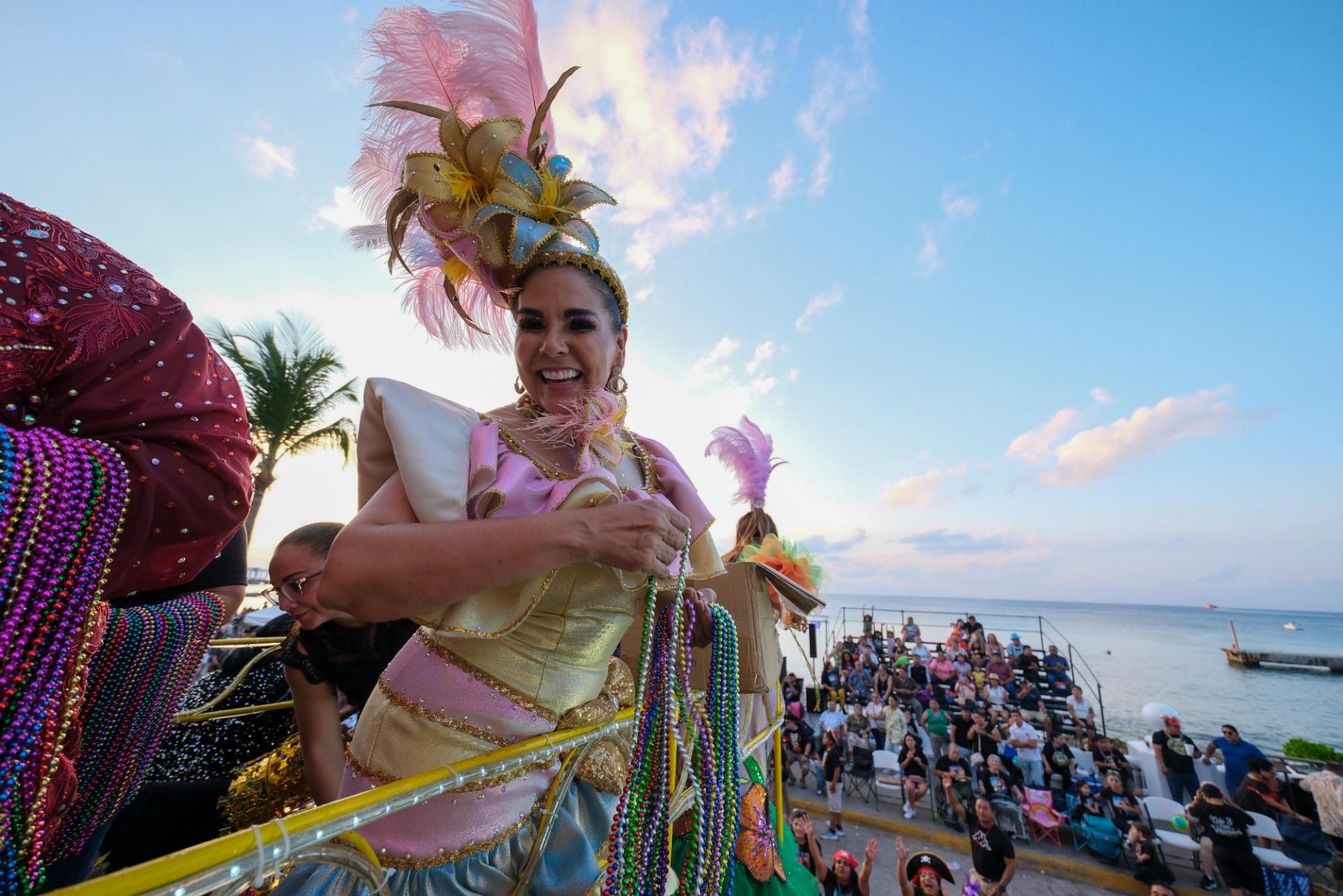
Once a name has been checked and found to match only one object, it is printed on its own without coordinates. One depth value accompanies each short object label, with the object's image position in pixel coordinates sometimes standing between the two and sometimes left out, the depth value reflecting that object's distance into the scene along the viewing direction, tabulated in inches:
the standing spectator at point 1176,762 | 370.9
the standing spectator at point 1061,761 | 371.6
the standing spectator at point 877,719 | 457.1
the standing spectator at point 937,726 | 459.2
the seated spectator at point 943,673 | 579.2
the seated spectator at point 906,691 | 551.2
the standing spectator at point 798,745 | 422.3
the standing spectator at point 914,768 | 370.6
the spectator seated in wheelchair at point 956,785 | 346.6
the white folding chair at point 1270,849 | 279.1
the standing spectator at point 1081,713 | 453.8
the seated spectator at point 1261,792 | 313.9
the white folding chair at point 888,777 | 396.8
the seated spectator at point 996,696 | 510.9
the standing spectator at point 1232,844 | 269.9
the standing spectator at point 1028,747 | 389.1
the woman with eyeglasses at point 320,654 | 73.7
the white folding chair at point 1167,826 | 310.8
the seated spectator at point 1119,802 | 326.0
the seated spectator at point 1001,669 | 559.1
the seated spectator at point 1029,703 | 513.0
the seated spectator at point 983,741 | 403.2
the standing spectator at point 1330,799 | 286.4
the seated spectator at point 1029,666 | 584.4
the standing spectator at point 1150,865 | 278.8
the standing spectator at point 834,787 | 339.3
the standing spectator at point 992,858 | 257.1
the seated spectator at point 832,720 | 429.7
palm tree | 476.7
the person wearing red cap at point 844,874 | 229.8
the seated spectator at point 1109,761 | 380.8
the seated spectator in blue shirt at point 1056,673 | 569.9
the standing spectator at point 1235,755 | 339.6
